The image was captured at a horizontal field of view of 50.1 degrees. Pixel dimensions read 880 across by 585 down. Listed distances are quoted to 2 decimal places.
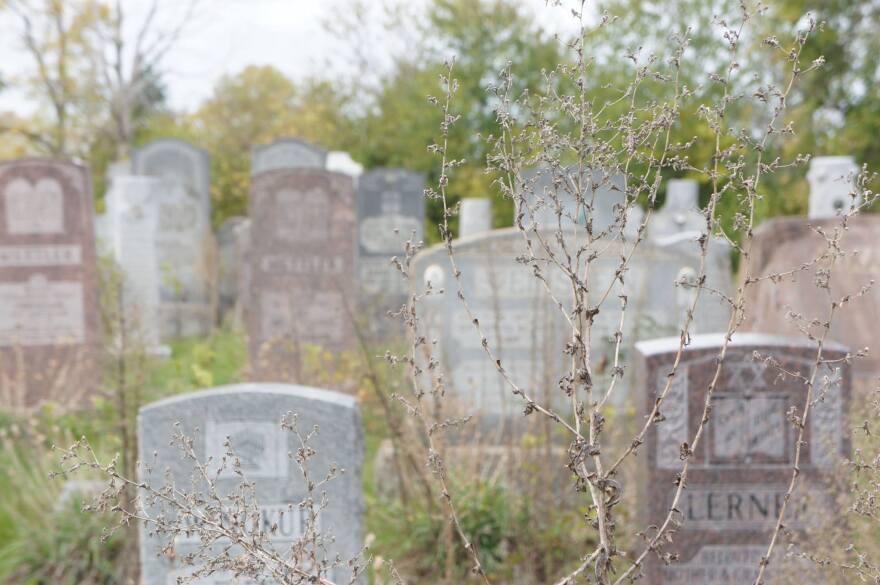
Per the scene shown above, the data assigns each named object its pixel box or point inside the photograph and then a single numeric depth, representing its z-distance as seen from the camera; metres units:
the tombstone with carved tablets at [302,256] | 8.01
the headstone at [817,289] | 6.43
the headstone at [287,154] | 13.12
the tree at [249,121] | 23.03
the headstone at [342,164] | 12.77
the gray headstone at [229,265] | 13.01
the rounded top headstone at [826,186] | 8.84
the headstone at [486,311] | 6.74
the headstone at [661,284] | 6.79
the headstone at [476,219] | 11.24
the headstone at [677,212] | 13.39
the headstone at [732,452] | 3.56
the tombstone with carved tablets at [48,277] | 7.38
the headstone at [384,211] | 11.36
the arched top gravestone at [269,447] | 3.40
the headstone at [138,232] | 10.39
